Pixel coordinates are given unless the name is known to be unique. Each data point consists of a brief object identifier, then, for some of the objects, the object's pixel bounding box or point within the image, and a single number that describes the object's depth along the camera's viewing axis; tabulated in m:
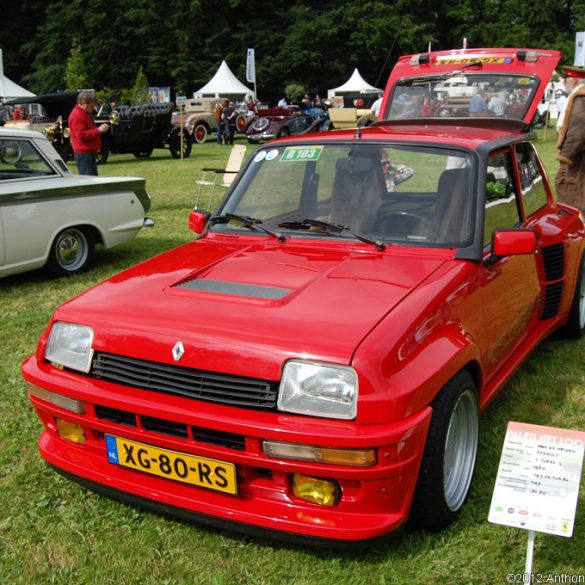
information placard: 2.20
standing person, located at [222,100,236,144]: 24.95
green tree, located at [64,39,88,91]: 40.19
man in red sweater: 9.64
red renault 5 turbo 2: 2.34
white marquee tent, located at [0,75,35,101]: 32.56
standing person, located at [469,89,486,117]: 6.30
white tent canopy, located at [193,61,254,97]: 36.50
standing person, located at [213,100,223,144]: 25.00
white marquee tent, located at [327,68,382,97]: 42.25
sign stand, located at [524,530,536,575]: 2.26
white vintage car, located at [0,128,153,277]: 6.18
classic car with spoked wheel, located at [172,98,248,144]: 25.16
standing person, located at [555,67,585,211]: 6.61
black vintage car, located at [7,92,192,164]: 18.62
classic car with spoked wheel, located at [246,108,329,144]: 23.47
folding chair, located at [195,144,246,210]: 10.43
